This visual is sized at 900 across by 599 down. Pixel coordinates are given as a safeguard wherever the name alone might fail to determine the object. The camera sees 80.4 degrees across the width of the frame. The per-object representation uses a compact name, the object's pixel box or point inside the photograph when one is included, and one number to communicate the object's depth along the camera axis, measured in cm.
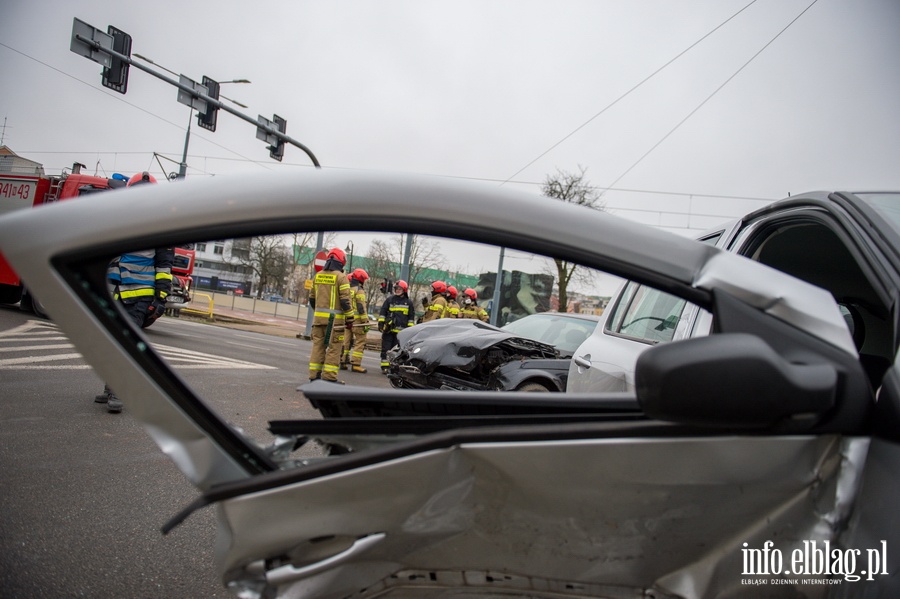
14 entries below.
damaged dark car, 598
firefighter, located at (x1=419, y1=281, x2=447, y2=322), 1190
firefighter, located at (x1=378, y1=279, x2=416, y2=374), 1188
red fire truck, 1168
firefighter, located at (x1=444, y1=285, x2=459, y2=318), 1181
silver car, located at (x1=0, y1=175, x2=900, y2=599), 95
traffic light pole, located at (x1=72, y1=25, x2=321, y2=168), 1082
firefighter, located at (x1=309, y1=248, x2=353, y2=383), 854
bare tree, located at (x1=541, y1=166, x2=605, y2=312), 2241
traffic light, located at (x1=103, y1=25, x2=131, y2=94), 1107
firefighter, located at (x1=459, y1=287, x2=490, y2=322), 1198
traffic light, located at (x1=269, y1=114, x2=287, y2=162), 1445
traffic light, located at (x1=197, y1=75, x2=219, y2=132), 1284
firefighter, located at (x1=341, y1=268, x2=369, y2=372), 1080
